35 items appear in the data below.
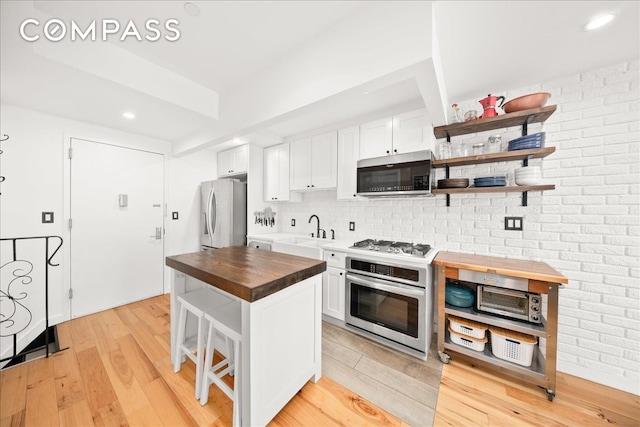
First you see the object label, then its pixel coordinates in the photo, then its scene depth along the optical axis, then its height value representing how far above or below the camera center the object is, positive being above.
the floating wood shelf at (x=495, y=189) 1.88 +0.21
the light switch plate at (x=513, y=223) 2.09 -0.10
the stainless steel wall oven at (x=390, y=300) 1.99 -0.86
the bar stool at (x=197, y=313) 1.56 -0.75
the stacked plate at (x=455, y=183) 2.17 +0.29
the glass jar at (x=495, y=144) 2.07 +0.64
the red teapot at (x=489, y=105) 2.01 +0.97
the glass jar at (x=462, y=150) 2.21 +0.62
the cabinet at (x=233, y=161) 3.59 +0.84
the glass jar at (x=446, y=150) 2.29 +0.64
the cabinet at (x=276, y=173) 3.46 +0.62
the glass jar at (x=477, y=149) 2.16 +0.63
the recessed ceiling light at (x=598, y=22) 1.37 +1.20
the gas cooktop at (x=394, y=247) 2.20 -0.38
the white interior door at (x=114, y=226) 2.73 -0.20
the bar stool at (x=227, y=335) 1.32 -0.83
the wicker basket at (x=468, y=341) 1.86 -1.10
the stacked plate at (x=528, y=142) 1.85 +0.60
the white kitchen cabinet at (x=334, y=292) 2.49 -0.92
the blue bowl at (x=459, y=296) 1.98 -0.75
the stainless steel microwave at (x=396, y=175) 2.18 +0.39
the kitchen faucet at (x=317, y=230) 3.38 -0.28
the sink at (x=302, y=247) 2.66 -0.45
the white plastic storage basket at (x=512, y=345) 1.70 -1.04
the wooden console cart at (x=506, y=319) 1.61 -0.85
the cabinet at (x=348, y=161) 2.73 +0.64
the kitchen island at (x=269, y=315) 1.25 -0.67
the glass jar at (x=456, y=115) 2.18 +0.96
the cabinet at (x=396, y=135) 2.26 +0.84
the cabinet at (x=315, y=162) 2.96 +0.69
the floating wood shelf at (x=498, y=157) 1.85 +0.50
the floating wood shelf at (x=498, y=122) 1.83 +0.82
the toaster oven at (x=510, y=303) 1.73 -0.74
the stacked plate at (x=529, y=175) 1.87 +0.32
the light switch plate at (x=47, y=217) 2.48 -0.07
